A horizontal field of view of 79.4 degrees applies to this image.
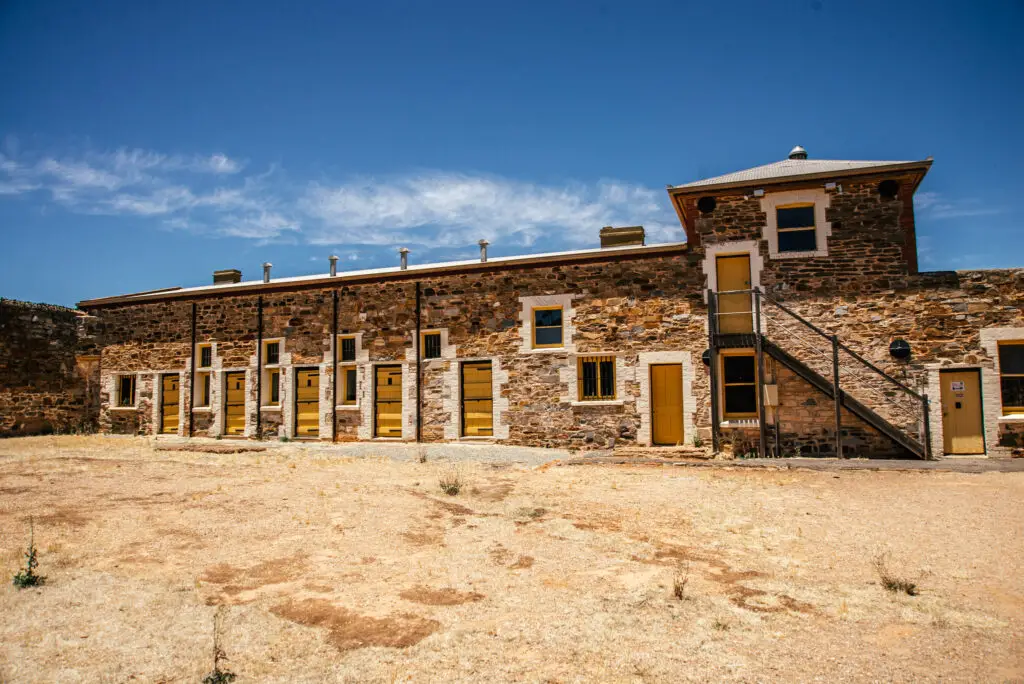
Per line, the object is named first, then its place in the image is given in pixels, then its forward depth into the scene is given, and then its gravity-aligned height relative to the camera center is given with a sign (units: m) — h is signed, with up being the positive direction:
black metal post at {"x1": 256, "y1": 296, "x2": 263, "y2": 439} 18.03 +0.73
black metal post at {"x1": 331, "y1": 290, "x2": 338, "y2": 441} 17.09 +0.03
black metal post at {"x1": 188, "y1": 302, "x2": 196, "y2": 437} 18.90 +0.04
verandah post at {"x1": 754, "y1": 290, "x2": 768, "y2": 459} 12.63 -0.06
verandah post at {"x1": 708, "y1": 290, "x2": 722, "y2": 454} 13.20 +0.51
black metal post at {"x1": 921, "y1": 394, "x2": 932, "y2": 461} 11.89 -1.02
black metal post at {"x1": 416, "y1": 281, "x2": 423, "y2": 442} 16.20 +0.08
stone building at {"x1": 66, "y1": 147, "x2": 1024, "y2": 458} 12.59 +1.03
